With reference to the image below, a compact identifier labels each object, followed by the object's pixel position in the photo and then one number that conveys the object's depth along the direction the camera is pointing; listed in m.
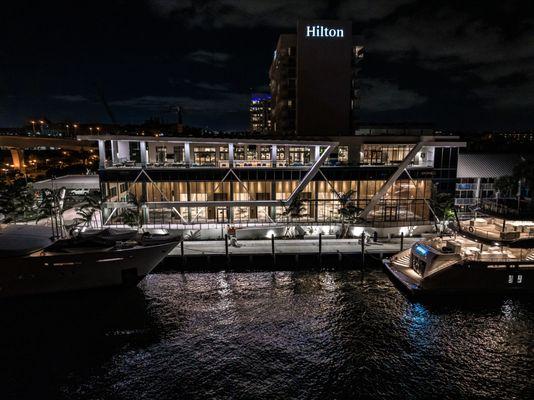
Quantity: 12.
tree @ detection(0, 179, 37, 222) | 37.75
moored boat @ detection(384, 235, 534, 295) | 28.09
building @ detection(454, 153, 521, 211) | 45.12
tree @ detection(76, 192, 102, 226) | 35.62
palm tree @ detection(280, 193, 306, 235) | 38.41
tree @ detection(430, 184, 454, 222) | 39.19
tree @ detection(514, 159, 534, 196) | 38.56
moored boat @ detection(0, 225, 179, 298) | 26.81
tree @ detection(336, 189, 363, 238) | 37.31
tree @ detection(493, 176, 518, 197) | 41.12
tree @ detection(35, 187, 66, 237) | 34.56
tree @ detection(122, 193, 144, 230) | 36.03
